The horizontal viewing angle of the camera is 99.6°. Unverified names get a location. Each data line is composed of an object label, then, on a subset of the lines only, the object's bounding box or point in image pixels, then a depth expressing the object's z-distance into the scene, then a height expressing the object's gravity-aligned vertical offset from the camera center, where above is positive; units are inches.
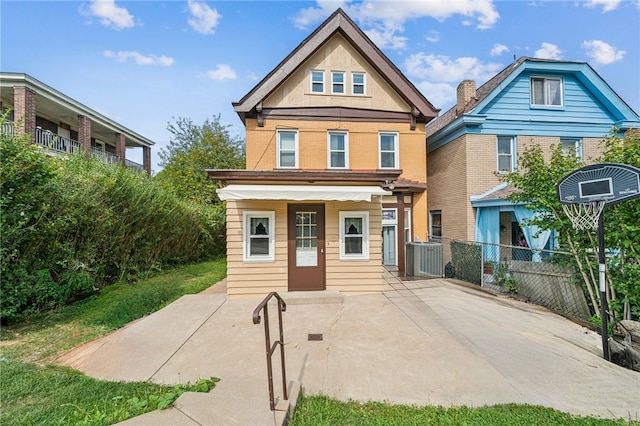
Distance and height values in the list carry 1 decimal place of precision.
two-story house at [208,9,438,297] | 486.6 +193.7
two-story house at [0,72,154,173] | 623.8 +317.6
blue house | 486.9 +176.1
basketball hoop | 203.6 +22.3
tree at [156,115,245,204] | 825.5 +225.2
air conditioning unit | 438.9 -62.9
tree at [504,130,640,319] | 221.1 -4.9
